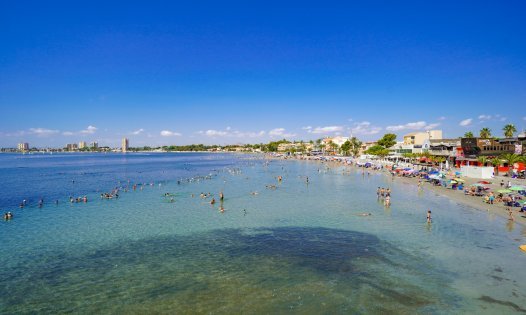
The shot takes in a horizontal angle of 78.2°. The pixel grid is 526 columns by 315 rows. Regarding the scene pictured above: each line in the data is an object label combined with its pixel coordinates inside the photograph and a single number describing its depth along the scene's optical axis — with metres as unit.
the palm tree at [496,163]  61.01
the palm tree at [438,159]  78.05
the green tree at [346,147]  162.61
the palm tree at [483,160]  63.03
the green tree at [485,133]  92.05
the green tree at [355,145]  161.11
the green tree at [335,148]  197.75
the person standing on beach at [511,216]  27.93
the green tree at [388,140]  131.38
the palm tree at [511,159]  57.79
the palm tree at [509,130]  85.06
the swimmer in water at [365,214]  31.56
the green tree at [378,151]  113.30
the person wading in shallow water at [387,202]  36.77
